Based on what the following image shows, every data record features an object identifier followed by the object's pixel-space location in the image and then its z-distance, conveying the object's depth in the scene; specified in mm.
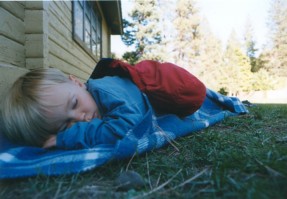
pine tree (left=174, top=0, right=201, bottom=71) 31969
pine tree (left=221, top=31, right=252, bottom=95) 33500
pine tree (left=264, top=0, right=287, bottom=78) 40500
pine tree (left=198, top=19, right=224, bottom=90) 33219
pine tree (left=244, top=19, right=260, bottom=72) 55938
